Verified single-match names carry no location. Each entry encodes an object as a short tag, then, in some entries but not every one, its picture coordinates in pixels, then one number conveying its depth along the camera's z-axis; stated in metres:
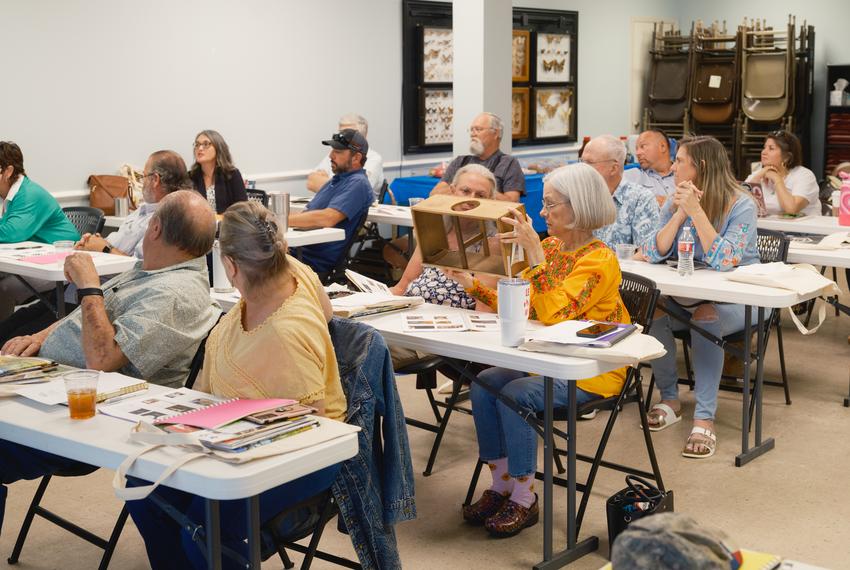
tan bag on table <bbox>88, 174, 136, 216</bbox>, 7.12
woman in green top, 5.54
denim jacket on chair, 2.69
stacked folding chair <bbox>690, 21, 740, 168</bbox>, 11.26
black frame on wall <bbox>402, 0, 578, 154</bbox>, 9.45
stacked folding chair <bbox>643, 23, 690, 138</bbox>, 11.70
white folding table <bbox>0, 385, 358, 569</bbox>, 2.09
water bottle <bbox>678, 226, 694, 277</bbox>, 4.39
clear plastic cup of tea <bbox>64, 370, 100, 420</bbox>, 2.47
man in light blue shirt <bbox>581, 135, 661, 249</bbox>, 5.03
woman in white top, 6.40
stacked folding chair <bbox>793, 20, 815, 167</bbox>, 11.09
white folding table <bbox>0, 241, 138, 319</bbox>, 4.67
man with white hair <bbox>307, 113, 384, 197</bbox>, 8.21
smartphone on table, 3.14
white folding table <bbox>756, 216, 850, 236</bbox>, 5.90
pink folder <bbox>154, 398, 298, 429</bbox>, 2.31
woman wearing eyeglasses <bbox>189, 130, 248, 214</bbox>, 6.49
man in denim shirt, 6.14
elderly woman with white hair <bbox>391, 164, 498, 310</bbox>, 3.98
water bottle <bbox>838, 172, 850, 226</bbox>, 5.74
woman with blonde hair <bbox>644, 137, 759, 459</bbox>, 4.49
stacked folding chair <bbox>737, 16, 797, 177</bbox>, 10.88
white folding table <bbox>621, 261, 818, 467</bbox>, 3.96
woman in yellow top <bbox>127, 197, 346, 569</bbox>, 2.57
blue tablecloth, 8.56
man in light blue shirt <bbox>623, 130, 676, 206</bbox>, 6.20
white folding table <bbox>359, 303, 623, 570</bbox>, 2.99
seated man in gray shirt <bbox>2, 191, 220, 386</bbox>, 2.95
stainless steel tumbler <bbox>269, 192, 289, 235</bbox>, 5.53
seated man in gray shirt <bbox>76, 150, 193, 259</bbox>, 4.92
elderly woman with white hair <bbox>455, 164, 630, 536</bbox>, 3.47
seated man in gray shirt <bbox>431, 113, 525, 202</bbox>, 6.81
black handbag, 3.20
